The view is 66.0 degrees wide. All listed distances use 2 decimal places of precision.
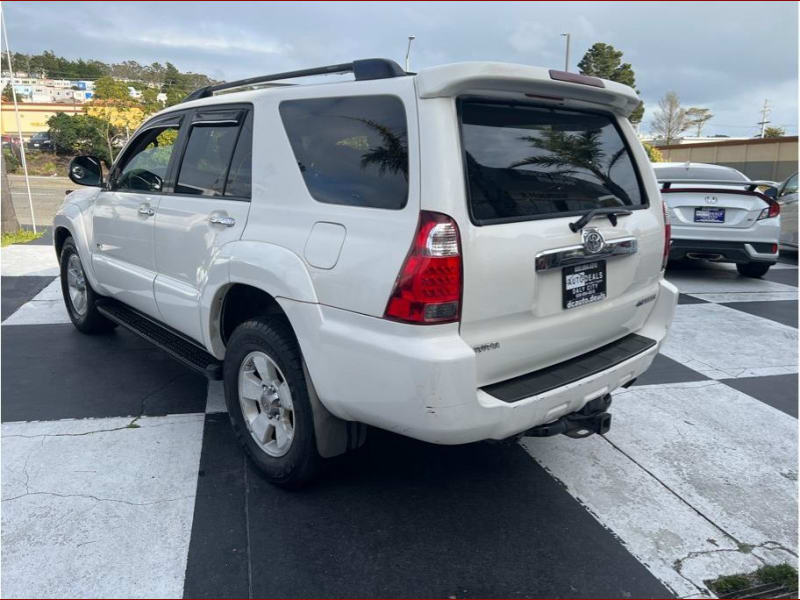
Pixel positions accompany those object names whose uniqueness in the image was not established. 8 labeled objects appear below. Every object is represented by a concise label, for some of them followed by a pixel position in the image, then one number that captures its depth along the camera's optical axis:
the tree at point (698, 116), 65.75
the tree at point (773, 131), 65.16
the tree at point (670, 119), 63.75
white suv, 2.26
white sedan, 7.59
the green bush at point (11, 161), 37.44
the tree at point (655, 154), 30.00
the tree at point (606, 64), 44.09
